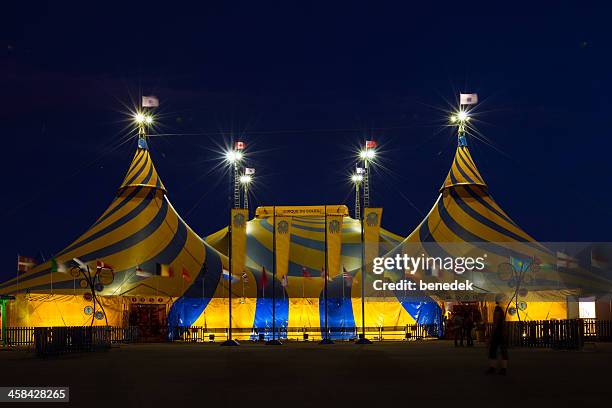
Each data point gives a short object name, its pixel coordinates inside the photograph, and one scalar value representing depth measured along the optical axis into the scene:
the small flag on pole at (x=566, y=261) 30.44
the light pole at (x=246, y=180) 49.42
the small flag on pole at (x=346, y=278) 32.12
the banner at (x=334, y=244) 37.31
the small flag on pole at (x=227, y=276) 31.25
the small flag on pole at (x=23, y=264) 30.73
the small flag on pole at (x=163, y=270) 30.42
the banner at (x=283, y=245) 37.34
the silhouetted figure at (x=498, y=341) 12.37
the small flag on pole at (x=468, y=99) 37.03
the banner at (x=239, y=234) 35.69
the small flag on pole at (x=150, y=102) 35.94
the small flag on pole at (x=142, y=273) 30.31
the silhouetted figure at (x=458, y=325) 23.77
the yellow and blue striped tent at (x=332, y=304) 31.14
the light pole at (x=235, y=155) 39.62
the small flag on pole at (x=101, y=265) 28.83
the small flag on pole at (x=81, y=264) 28.51
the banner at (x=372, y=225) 36.22
